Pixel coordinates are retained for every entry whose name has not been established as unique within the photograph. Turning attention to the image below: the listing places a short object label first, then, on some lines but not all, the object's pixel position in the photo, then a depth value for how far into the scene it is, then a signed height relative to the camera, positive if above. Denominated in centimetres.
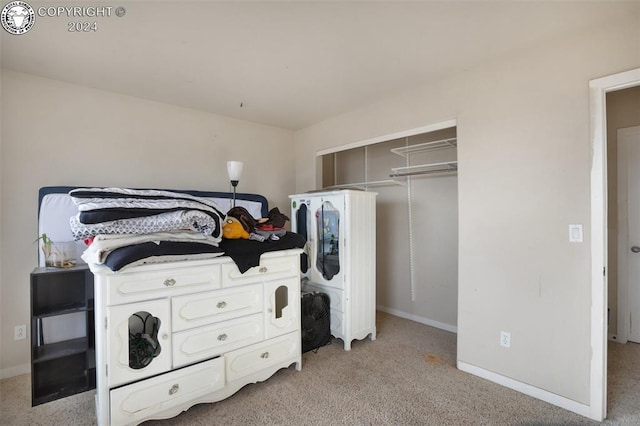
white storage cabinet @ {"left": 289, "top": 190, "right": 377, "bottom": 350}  284 -41
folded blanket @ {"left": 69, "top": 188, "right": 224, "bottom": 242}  165 +1
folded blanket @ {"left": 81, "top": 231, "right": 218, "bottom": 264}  163 -15
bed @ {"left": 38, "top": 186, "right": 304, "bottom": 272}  165 -8
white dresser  164 -74
